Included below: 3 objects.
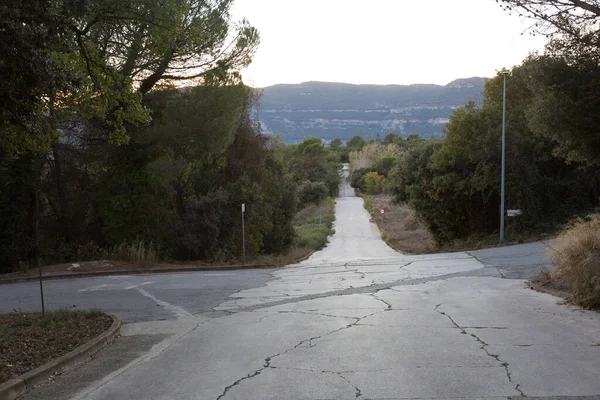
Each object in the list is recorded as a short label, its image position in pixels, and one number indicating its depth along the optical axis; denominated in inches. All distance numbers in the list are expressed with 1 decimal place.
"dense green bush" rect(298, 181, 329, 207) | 3644.2
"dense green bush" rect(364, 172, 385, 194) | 4596.0
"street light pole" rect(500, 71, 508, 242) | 1282.0
